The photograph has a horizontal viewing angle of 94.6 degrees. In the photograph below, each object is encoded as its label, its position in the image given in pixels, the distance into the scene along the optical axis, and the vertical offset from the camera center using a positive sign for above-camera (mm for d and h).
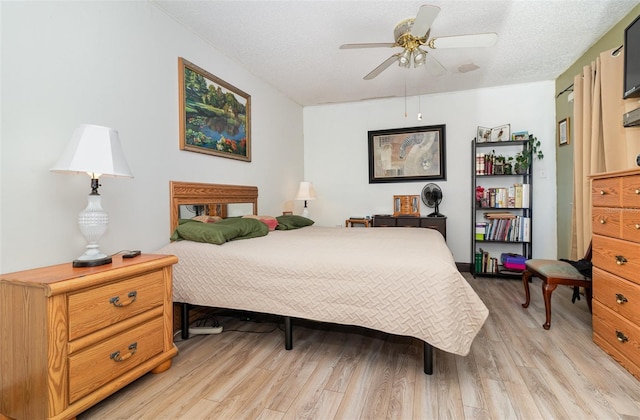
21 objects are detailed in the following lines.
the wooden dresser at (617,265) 1625 -375
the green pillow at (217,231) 2150 -185
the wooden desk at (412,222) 3885 -230
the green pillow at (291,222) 3245 -186
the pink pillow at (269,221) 3070 -153
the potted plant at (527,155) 3622 +630
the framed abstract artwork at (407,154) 4176 +742
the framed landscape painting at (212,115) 2516 +887
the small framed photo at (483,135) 3928 +935
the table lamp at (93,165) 1387 +206
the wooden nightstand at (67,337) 1177 -564
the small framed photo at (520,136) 3732 +874
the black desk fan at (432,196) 4039 +119
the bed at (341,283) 1509 -453
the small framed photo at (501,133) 3868 +945
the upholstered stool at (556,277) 2232 -569
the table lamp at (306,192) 4051 +193
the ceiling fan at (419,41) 1933 +1174
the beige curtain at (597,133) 2391 +626
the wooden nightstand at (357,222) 4301 -246
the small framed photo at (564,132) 3398 +849
